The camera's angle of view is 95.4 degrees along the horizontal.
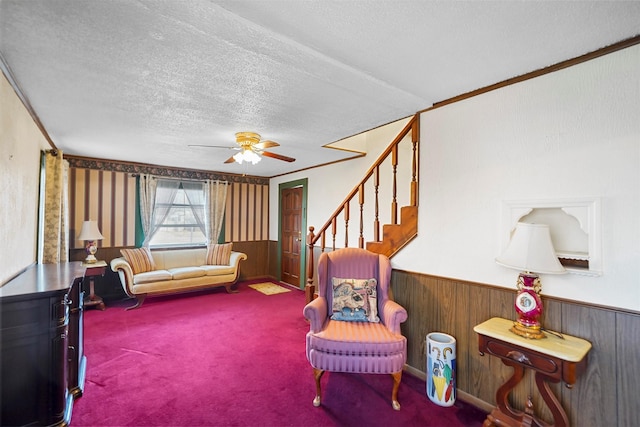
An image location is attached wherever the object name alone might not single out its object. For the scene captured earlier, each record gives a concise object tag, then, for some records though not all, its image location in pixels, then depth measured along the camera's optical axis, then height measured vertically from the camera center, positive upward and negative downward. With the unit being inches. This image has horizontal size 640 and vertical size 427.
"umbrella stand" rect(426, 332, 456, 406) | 87.4 -46.6
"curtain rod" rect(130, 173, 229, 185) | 202.6 +30.3
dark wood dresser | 67.0 -32.5
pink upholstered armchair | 86.2 -34.4
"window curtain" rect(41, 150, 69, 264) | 124.8 +5.4
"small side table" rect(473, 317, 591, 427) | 64.4 -33.0
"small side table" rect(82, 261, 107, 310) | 160.6 -37.1
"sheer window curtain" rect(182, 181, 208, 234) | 226.7 +14.8
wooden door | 231.1 -12.4
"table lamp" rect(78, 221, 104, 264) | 168.9 -10.1
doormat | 213.3 -53.4
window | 214.2 +3.6
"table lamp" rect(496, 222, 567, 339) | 68.7 -10.8
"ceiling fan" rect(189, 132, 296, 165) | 127.1 +32.3
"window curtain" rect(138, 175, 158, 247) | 204.2 +11.9
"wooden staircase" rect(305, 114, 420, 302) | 106.8 +0.5
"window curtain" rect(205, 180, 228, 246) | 231.3 +9.4
